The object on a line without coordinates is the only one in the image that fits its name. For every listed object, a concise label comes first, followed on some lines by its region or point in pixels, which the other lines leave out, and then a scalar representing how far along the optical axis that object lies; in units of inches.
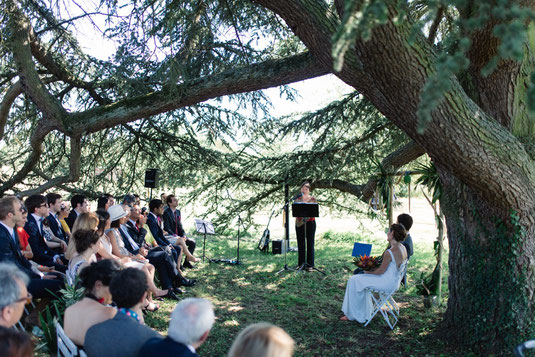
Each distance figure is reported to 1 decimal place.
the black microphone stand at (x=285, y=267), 382.2
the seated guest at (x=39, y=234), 251.1
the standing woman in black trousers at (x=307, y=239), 390.3
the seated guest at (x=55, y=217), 294.4
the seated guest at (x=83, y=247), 199.0
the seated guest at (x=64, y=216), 307.7
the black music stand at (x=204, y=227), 414.0
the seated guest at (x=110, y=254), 236.8
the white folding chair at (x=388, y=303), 243.6
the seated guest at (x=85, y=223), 218.7
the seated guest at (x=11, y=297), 102.4
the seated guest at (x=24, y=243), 236.5
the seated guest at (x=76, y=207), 318.7
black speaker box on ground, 475.5
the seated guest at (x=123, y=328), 110.7
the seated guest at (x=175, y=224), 383.9
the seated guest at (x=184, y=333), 102.3
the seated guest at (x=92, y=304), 131.9
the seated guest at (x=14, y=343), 79.0
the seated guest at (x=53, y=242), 278.1
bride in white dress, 249.6
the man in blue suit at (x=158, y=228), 340.8
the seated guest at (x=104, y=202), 339.3
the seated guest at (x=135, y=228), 302.4
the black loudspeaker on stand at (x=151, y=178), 398.0
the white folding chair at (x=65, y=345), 125.6
